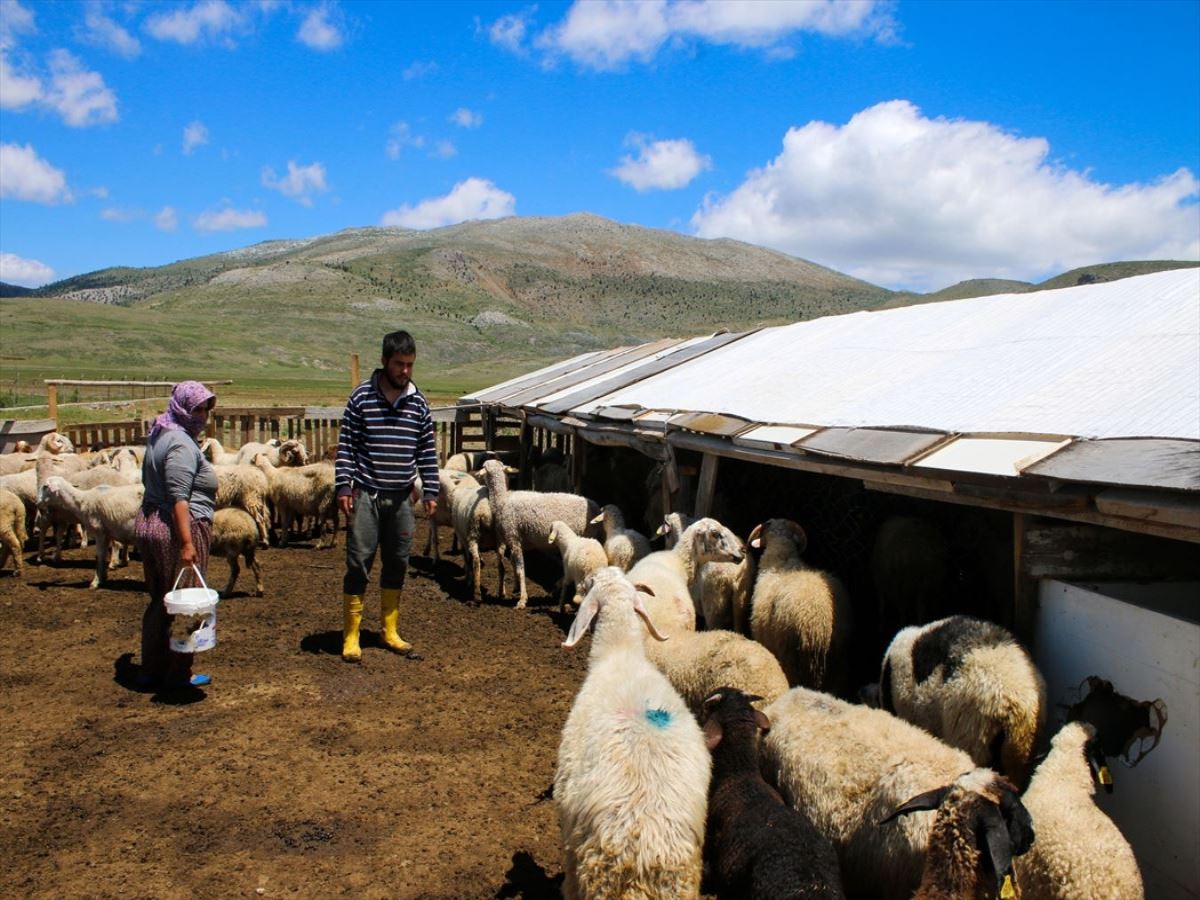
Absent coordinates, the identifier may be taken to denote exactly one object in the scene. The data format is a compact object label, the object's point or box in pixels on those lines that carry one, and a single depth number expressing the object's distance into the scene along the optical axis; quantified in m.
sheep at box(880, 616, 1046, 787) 4.17
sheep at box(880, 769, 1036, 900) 3.07
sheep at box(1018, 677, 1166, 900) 3.26
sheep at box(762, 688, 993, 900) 3.61
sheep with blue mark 3.30
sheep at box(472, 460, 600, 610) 10.15
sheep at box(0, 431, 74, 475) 12.69
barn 3.84
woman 5.86
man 6.94
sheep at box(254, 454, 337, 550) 12.48
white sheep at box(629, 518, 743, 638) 6.54
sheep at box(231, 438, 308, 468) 14.08
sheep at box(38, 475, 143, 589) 9.78
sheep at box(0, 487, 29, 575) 10.05
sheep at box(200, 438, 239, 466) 13.60
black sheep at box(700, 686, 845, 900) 3.25
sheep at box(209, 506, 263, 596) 9.30
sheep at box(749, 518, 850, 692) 5.88
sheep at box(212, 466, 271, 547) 11.65
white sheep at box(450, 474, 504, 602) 10.16
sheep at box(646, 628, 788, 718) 4.99
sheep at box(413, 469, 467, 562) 11.86
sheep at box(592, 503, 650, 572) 9.05
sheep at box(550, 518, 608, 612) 8.98
